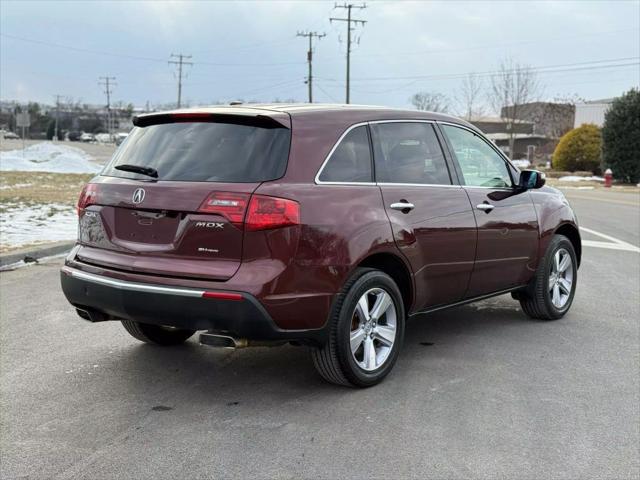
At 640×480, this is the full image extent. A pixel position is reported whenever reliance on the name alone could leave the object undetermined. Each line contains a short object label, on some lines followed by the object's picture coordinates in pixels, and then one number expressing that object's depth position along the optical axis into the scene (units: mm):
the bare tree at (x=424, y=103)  77438
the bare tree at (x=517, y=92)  57625
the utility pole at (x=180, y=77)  101375
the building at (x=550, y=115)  65838
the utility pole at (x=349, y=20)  65938
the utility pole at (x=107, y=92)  138450
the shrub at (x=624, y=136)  34406
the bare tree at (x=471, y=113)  68338
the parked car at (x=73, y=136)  130500
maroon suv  3943
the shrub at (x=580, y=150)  42219
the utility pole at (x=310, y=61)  70812
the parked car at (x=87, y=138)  123000
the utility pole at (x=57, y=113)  120806
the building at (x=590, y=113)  52125
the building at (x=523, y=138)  64250
